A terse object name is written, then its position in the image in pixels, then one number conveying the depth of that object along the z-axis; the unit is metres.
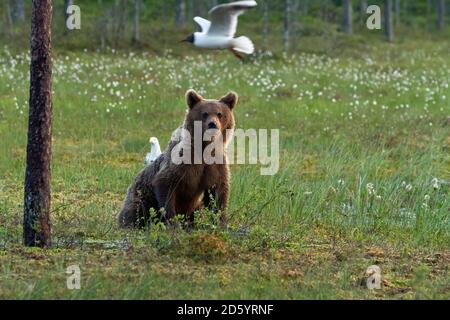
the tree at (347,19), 48.64
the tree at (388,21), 47.81
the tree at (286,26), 34.81
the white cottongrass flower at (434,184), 12.03
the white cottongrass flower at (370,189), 11.38
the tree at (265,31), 32.64
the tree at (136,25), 33.22
